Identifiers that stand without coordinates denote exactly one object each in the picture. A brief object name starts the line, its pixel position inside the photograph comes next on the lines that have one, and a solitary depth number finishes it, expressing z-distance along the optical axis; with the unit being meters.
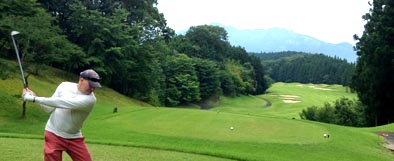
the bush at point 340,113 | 43.09
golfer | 5.63
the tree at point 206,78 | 69.56
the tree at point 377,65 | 34.47
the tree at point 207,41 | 83.88
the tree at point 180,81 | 60.04
